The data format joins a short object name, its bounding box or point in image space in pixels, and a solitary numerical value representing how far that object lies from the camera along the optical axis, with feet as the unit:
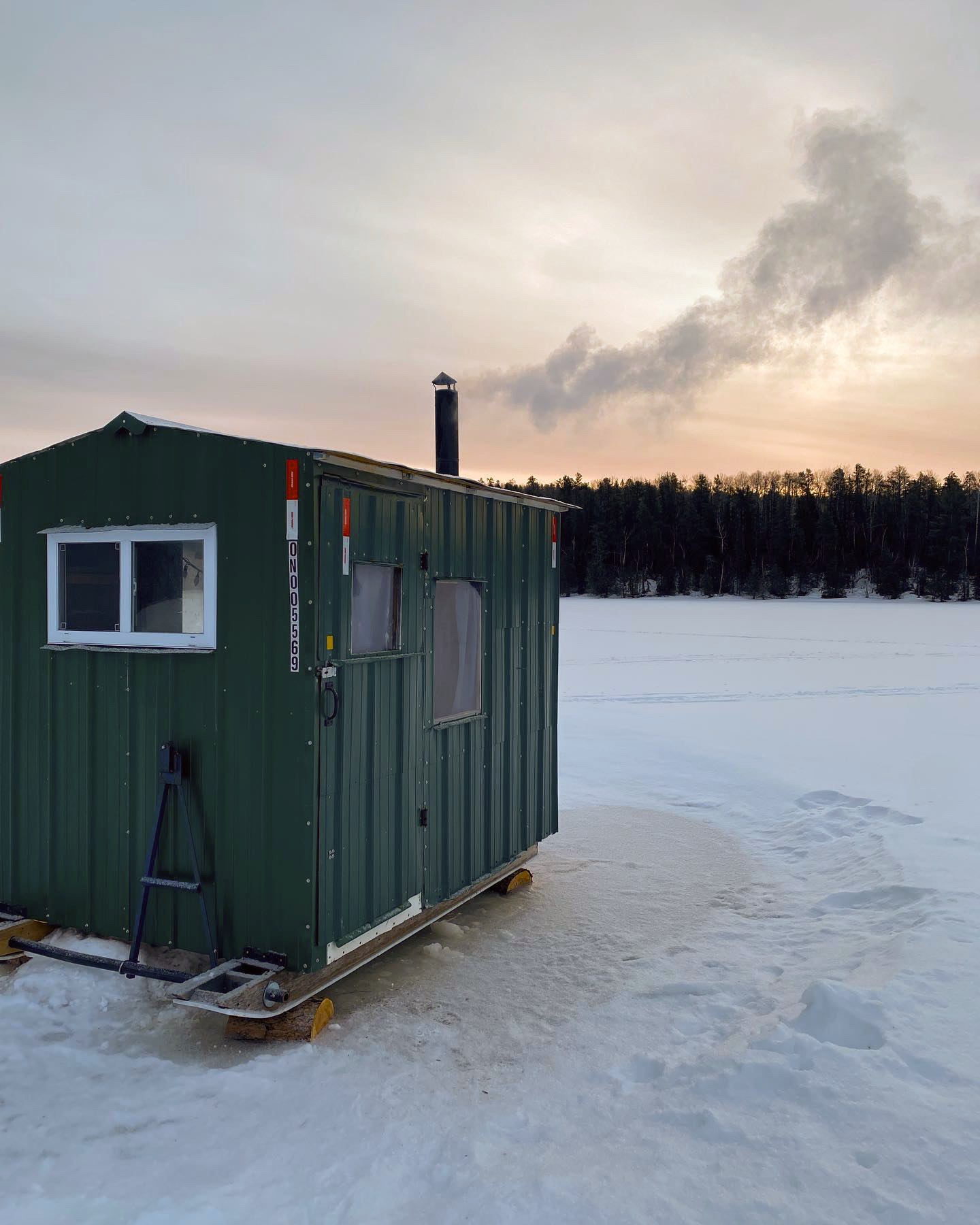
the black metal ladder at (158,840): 16.79
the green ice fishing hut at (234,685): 16.33
